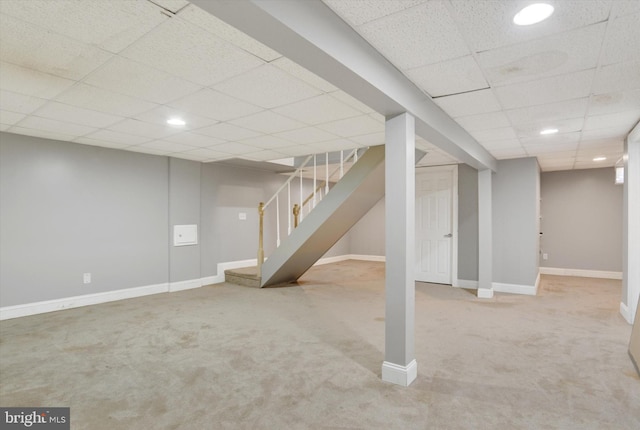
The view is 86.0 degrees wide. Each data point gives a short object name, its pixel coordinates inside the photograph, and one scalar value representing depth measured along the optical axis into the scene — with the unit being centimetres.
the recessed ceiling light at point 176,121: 360
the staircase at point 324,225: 479
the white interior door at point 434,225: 637
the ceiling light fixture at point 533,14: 164
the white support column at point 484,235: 541
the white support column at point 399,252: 256
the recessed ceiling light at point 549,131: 385
